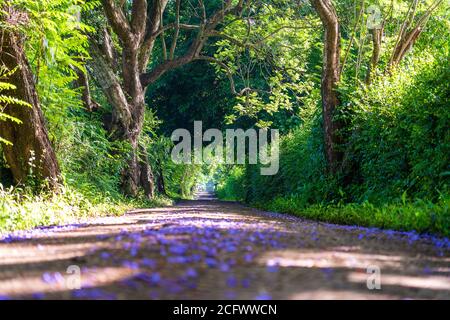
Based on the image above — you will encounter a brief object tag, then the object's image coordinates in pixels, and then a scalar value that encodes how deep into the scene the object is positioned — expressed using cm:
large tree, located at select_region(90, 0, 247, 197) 1666
